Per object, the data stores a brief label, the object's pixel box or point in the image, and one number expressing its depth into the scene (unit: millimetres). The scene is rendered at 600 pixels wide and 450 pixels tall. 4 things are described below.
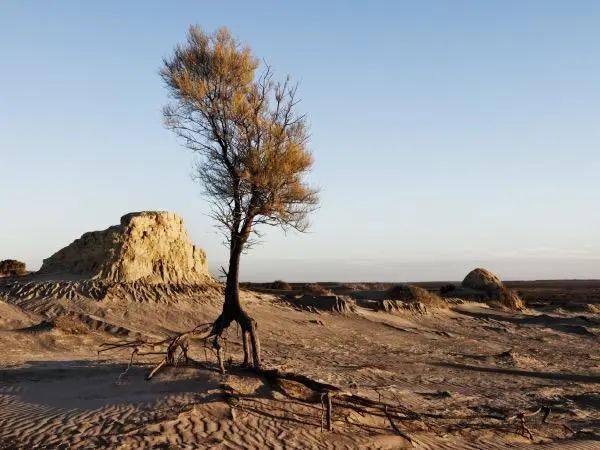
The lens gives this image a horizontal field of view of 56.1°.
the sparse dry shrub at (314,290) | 36794
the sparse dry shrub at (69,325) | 17672
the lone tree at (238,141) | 13039
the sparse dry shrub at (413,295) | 34844
